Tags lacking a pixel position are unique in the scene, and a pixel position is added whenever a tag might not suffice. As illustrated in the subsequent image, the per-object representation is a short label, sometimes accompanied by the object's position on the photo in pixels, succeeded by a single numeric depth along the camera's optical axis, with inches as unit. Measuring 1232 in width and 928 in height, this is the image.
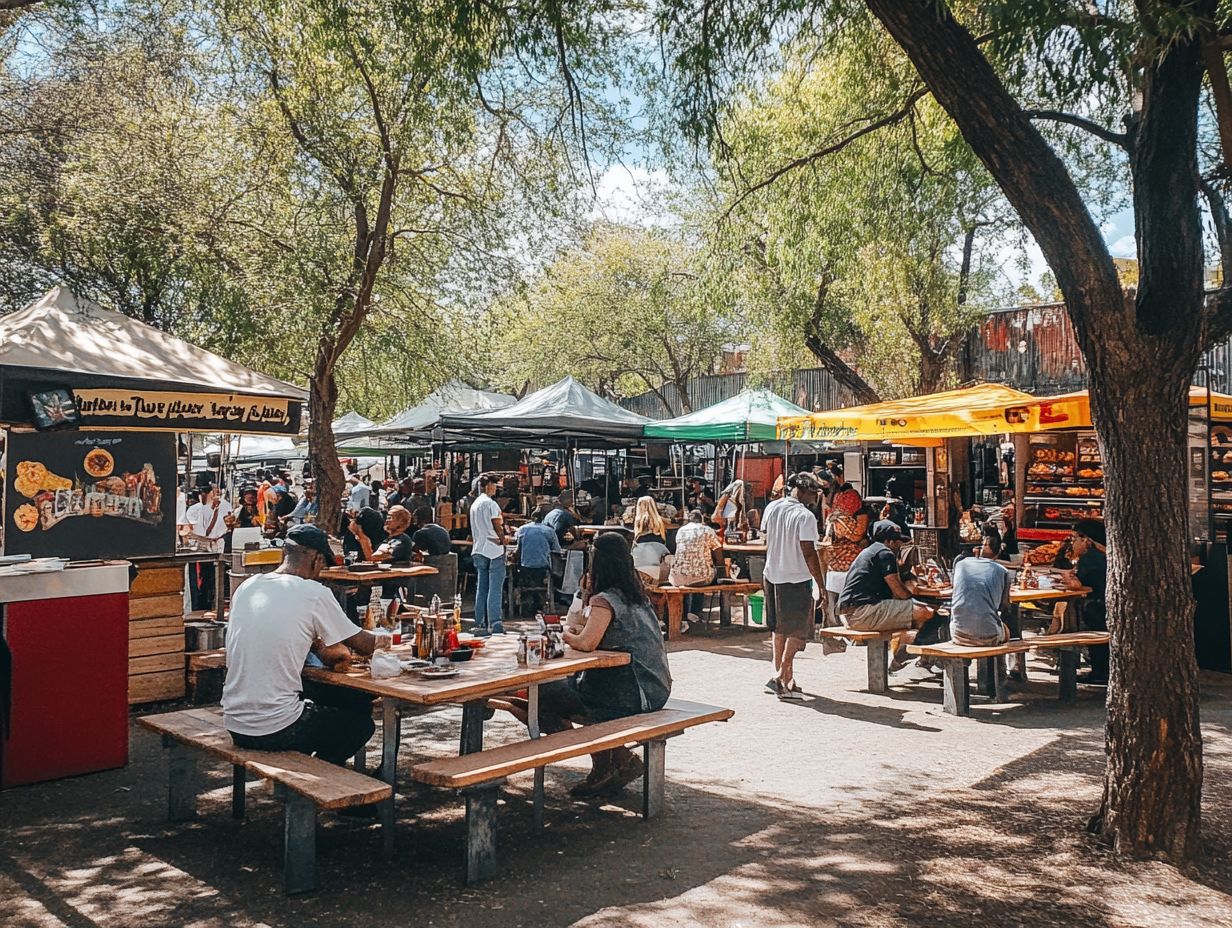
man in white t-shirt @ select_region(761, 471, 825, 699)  347.6
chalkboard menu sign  327.6
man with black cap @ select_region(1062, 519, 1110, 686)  372.7
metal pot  338.0
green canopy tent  606.5
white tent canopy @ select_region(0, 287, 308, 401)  293.1
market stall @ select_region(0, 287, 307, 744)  285.6
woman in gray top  236.5
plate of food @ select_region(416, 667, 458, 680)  210.1
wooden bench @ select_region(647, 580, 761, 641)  465.1
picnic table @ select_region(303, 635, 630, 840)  199.5
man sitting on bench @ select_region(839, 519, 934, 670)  360.8
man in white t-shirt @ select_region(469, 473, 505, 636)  471.2
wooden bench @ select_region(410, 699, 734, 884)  184.5
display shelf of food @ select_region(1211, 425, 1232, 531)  448.5
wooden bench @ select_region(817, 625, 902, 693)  356.5
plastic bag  210.8
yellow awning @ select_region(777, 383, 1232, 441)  403.5
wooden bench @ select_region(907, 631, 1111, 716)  321.4
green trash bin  504.2
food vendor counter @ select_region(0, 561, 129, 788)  246.1
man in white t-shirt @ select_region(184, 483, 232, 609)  516.7
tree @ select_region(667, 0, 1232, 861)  191.8
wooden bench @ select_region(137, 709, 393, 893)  178.7
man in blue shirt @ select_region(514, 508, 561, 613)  513.7
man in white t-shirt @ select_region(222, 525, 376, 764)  202.5
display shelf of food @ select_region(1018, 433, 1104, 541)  502.3
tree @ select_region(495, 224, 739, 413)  1208.8
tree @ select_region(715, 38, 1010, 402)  352.8
